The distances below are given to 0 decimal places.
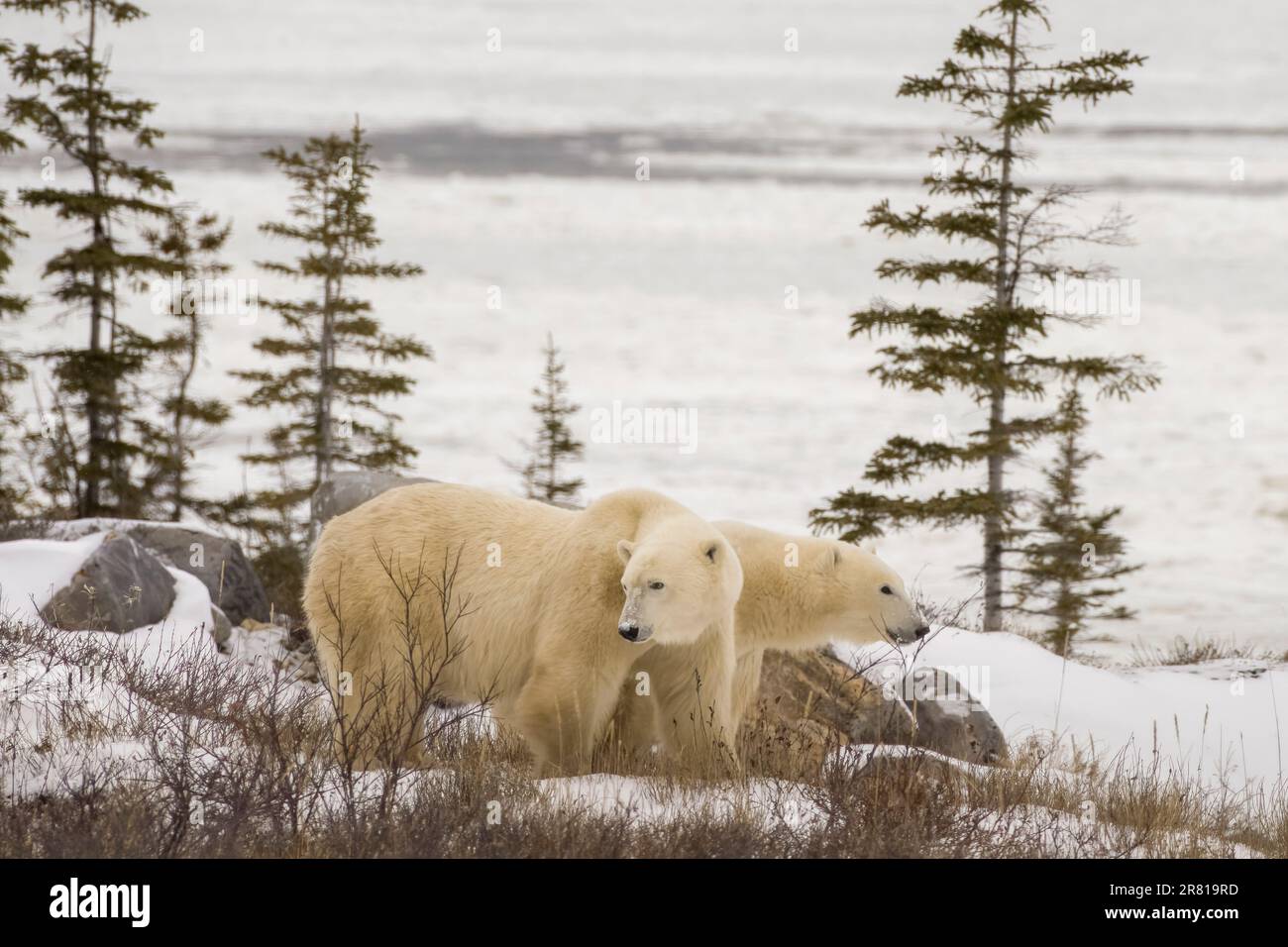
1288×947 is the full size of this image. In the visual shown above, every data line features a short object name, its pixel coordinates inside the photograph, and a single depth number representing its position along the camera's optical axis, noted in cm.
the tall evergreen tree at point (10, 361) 1597
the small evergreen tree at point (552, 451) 1778
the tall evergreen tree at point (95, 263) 1777
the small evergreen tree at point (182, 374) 1892
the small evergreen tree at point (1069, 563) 1555
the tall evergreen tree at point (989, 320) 1476
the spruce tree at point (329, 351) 1756
